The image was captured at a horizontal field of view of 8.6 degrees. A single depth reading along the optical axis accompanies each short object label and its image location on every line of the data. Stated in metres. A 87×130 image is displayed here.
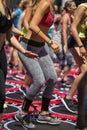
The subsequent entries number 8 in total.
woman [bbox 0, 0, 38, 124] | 5.98
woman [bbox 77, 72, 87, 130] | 3.70
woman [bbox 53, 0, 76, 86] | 10.81
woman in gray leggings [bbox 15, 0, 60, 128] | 6.98
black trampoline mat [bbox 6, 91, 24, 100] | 9.91
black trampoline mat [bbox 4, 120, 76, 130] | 7.40
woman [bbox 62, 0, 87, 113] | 8.10
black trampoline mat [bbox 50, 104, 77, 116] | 8.70
